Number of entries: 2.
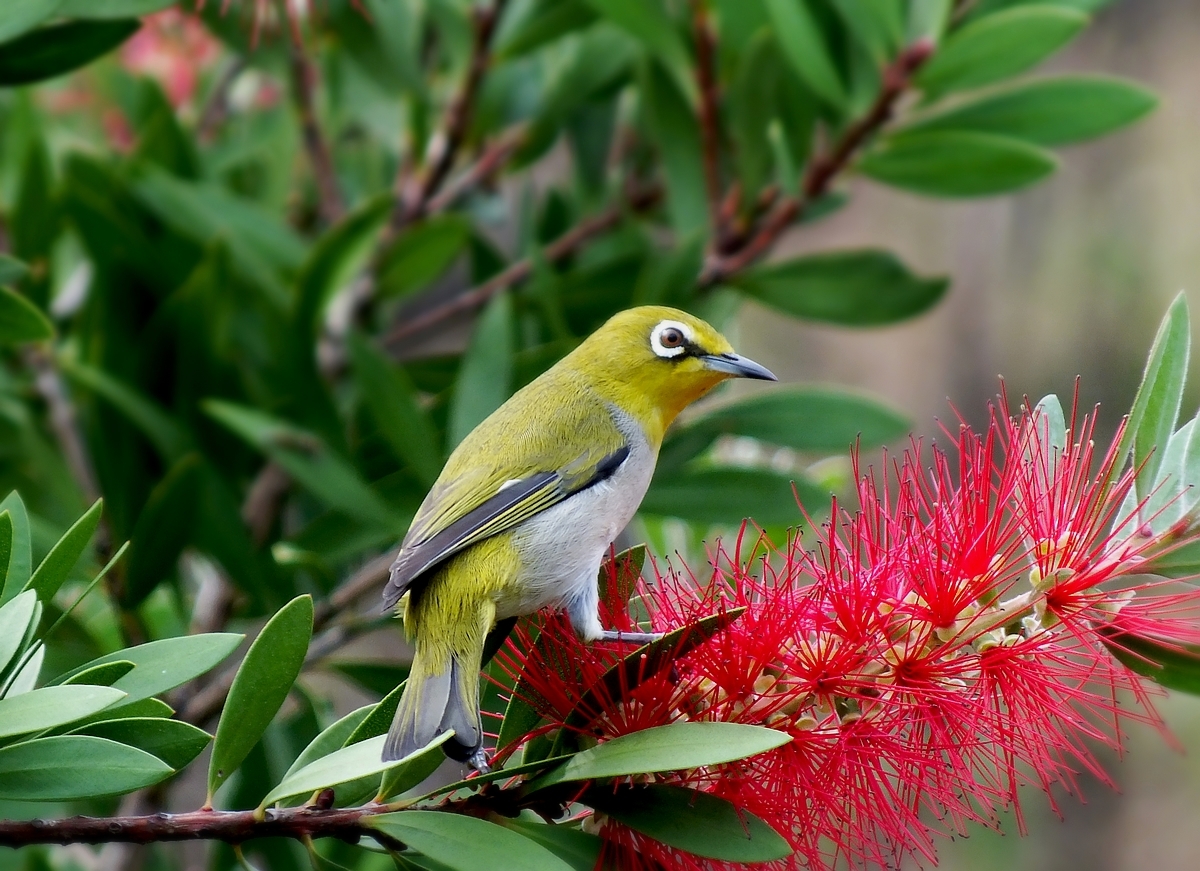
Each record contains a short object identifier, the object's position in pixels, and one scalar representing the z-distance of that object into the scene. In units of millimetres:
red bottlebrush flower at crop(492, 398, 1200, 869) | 3193
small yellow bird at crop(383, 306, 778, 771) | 3844
